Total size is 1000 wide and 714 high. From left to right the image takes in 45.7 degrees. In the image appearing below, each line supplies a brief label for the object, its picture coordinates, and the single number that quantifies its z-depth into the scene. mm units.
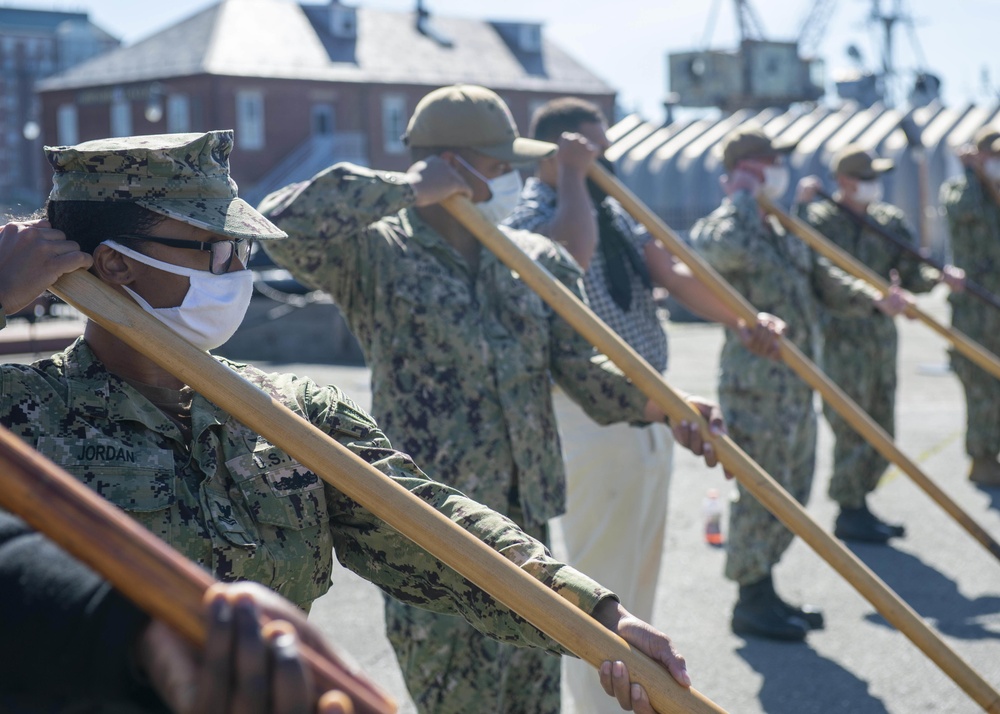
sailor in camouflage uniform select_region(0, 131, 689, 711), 1822
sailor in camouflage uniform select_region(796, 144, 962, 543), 6391
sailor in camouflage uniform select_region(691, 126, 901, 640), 4941
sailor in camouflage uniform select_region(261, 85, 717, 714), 3113
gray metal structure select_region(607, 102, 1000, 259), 24188
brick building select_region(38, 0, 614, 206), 37250
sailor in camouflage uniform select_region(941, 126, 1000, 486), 7453
